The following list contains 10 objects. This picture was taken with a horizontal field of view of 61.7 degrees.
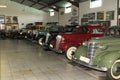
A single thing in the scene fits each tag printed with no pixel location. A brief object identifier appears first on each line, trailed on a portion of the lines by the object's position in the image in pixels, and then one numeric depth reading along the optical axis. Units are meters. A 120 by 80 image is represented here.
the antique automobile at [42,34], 6.21
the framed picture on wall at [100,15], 6.60
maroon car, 4.17
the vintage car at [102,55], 2.49
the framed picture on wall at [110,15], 6.01
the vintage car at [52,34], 5.38
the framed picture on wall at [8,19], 13.03
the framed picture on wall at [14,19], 13.15
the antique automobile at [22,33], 10.07
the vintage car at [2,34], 11.25
